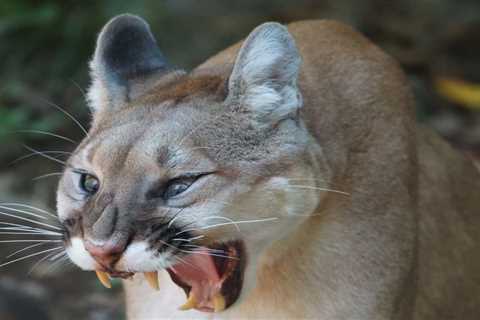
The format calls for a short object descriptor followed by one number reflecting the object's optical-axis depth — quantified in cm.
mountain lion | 836
